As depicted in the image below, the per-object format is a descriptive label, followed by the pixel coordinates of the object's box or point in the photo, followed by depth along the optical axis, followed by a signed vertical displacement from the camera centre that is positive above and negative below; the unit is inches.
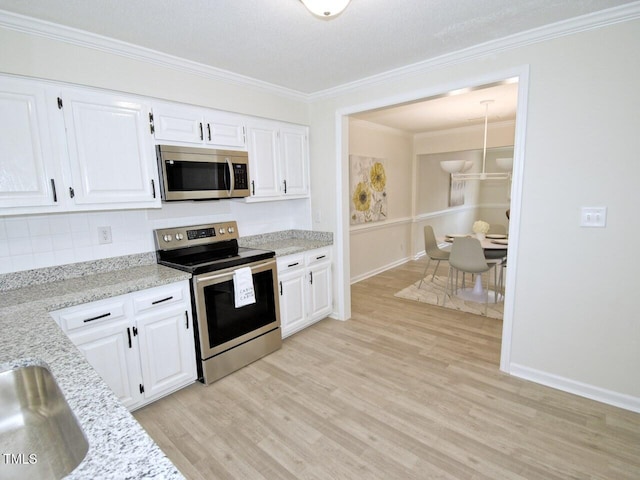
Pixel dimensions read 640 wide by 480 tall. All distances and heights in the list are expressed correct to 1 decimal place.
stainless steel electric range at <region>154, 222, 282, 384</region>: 95.5 -31.3
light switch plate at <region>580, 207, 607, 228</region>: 82.6 -7.9
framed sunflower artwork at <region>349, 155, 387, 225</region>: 191.2 +1.5
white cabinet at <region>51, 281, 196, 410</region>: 75.9 -36.1
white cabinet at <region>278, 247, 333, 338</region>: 122.2 -38.2
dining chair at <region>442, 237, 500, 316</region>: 148.8 -31.5
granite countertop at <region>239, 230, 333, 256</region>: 127.3 -20.7
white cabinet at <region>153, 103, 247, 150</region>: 95.7 +22.0
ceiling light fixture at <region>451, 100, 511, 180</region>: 154.3 +7.0
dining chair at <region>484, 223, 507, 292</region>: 165.9 -33.6
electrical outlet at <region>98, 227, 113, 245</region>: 95.5 -10.9
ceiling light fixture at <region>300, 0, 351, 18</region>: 61.2 +35.3
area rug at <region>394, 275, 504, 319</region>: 152.2 -55.7
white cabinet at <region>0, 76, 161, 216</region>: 72.9 +11.9
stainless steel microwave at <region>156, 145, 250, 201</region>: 96.0 +7.2
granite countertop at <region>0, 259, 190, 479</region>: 25.8 -20.9
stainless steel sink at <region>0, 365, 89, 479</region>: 31.7 -25.6
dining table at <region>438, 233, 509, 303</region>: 159.0 -48.9
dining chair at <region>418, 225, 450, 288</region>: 182.1 -31.8
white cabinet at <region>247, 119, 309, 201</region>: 120.9 +13.3
